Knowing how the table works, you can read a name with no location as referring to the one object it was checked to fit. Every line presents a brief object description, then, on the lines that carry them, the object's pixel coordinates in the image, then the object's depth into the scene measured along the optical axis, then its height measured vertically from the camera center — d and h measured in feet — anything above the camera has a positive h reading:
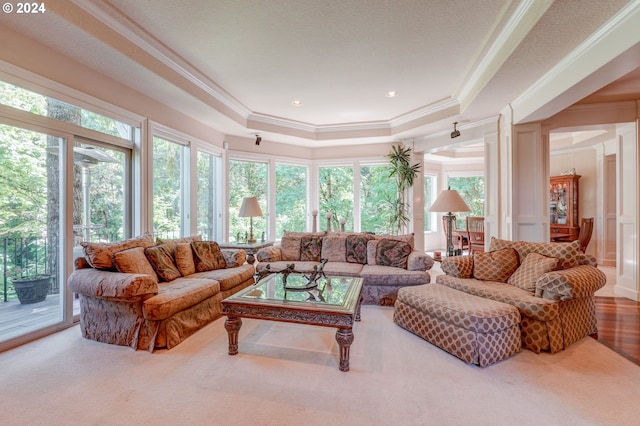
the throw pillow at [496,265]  9.97 -1.90
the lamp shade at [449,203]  12.76 +0.41
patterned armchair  7.73 -2.27
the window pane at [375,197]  20.17 +1.09
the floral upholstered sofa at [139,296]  7.87 -2.50
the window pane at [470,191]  27.14 +2.02
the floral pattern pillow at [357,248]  13.76 -1.77
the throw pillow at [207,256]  11.70 -1.86
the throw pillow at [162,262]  9.97 -1.79
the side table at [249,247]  14.44 -1.78
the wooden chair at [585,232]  19.38 -1.38
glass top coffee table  7.00 -2.45
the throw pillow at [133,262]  8.63 -1.57
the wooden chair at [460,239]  21.15 -2.10
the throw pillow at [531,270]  8.77 -1.86
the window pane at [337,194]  20.92 +1.36
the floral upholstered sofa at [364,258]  11.85 -2.19
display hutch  20.35 +0.35
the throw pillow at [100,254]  8.58 -1.27
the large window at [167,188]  13.10 +1.19
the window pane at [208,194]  16.38 +1.10
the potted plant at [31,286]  8.84 -2.37
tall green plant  18.70 +2.19
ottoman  7.16 -3.06
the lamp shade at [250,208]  15.15 +0.22
